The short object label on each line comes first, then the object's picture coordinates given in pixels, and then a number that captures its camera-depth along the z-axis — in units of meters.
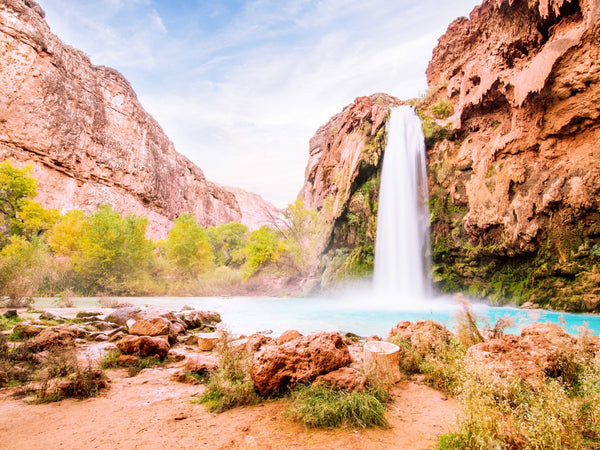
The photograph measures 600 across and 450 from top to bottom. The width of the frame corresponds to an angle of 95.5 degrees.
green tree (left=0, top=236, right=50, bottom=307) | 10.54
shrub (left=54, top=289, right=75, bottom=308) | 12.53
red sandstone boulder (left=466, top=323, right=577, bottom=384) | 3.09
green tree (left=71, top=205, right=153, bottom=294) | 20.70
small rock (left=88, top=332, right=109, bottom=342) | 6.59
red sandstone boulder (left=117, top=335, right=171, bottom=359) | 5.49
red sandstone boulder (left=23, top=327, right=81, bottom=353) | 5.10
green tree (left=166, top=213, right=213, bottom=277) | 27.59
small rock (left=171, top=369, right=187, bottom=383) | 4.54
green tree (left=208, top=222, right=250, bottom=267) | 47.81
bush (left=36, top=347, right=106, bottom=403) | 3.69
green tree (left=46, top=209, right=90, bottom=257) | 21.36
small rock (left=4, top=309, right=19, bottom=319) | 7.92
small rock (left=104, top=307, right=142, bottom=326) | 8.26
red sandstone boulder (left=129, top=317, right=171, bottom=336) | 6.65
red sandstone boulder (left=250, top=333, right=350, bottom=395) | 3.64
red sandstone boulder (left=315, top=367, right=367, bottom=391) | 3.44
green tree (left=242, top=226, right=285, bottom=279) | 28.62
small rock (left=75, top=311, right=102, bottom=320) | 8.93
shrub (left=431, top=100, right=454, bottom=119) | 20.58
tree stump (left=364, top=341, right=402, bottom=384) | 3.96
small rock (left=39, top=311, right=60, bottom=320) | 8.06
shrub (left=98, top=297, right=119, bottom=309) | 13.87
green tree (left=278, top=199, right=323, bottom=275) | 29.73
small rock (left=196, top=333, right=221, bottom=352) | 6.43
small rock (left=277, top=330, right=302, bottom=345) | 5.48
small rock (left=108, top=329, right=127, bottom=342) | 6.81
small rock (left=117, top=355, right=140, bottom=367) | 5.14
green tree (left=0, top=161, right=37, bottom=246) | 19.38
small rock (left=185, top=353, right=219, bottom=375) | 4.81
